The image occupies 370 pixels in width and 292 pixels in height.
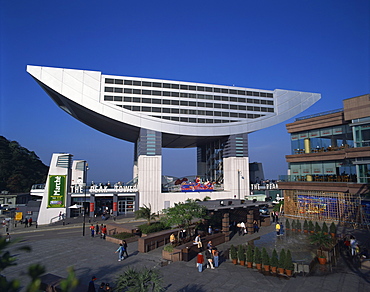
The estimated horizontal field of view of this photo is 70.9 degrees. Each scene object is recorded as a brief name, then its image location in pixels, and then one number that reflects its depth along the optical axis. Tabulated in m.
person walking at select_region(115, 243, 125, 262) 19.01
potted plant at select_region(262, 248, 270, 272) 16.27
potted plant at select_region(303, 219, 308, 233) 27.58
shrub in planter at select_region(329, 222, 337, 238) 24.10
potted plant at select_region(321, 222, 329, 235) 23.59
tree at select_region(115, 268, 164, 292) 10.16
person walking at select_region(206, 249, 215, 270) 16.83
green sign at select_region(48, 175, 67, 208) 42.12
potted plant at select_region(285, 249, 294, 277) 15.42
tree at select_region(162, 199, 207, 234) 22.55
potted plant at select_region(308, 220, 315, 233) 26.98
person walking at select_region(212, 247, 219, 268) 17.05
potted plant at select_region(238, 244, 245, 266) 17.44
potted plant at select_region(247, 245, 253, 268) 17.12
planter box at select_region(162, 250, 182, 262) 18.81
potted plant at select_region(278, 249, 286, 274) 15.73
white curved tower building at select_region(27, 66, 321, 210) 47.84
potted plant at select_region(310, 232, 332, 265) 18.20
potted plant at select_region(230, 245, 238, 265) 17.83
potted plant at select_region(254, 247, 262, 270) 16.64
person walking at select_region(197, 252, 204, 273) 16.30
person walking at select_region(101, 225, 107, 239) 27.15
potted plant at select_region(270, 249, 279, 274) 15.96
